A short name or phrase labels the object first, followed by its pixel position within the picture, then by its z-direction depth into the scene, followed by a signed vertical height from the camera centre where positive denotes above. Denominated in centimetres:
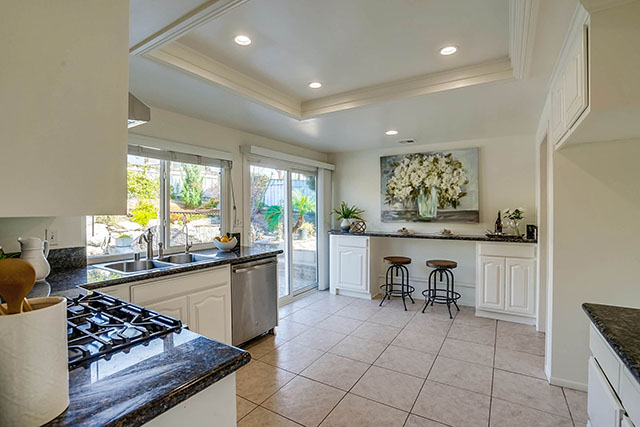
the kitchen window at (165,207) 268 +4
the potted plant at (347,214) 486 -7
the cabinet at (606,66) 138 +66
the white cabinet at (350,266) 459 -85
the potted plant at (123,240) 272 -27
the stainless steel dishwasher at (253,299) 288 -87
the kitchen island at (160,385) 69 -44
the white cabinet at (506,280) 355 -84
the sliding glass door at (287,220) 409 -15
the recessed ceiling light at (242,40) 193 +108
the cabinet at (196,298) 220 -69
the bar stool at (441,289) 392 -111
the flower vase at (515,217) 381 -10
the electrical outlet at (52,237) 225 -19
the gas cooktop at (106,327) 94 -42
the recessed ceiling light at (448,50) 207 +108
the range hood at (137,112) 157 +52
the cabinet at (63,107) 59 +22
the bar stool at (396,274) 425 -104
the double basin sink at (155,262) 258 -46
